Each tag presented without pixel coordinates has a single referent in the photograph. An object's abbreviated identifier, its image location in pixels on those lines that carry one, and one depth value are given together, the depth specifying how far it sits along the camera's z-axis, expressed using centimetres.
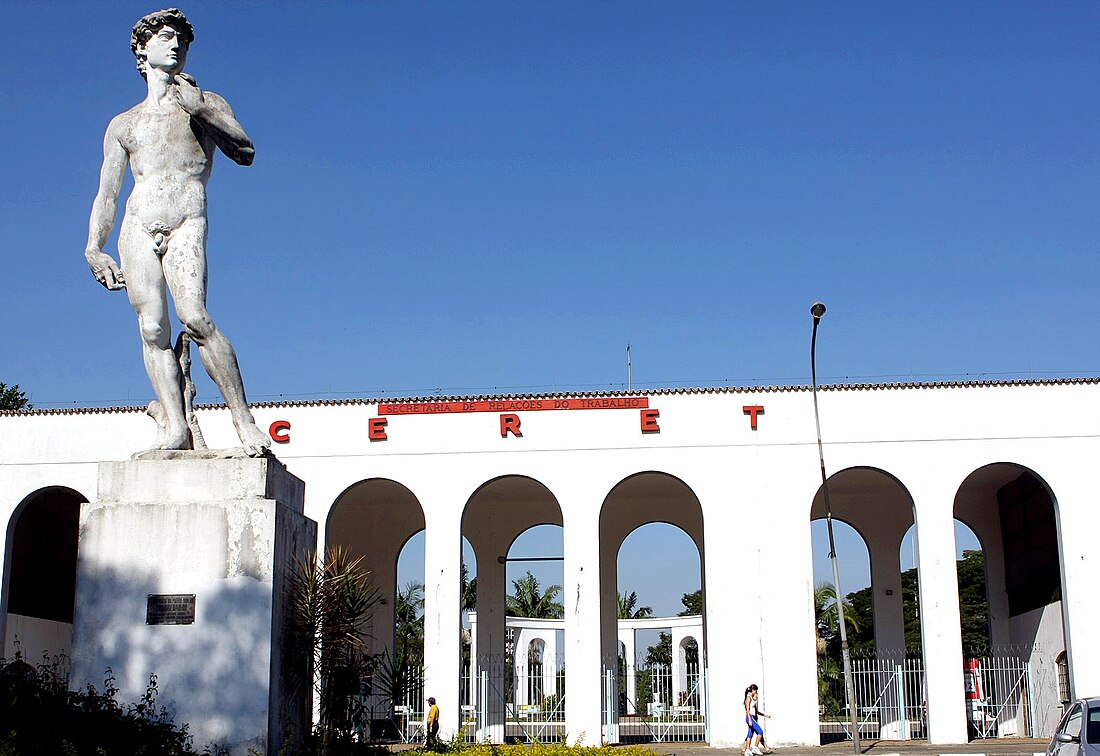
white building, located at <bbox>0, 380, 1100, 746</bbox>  2628
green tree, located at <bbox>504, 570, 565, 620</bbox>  6912
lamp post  2378
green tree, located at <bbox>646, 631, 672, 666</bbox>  6350
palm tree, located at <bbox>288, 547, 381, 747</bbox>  1035
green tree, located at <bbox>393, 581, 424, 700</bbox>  5538
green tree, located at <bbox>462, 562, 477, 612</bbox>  6360
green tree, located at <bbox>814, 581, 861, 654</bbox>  5606
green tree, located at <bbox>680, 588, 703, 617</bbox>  7888
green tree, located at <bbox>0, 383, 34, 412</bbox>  4688
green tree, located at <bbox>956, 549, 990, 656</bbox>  5959
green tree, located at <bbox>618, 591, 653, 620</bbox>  6950
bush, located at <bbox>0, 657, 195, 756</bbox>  859
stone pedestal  970
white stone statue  1055
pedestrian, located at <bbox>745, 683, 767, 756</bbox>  2409
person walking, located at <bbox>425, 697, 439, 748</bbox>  2486
